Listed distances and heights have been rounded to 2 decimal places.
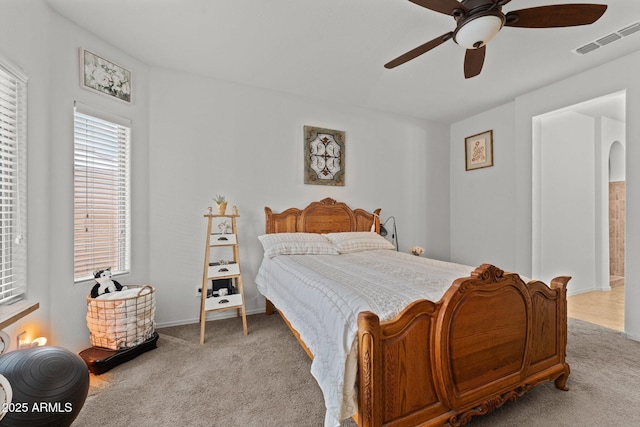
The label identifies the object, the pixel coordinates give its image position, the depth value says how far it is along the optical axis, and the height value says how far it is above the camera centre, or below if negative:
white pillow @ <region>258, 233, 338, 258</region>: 2.97 -0.33
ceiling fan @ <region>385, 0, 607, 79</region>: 1.44 +1.05
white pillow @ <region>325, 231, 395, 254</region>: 3.21 -0.32
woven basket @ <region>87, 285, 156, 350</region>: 2.18 -0.82
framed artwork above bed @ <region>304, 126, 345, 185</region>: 3.63 +0.76
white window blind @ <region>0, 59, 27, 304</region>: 1.72 +0.21
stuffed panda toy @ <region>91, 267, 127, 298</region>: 2.30 -0.56
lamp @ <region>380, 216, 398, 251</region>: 4.14 -0.27
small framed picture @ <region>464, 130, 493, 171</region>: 4.06 +0.93
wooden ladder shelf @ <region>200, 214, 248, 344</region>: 2.66 -0.56
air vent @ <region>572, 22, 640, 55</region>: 2.25 +1.47
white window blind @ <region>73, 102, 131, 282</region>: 2.35 +0.20
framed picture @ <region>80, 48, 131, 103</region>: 2.34 +1.22
